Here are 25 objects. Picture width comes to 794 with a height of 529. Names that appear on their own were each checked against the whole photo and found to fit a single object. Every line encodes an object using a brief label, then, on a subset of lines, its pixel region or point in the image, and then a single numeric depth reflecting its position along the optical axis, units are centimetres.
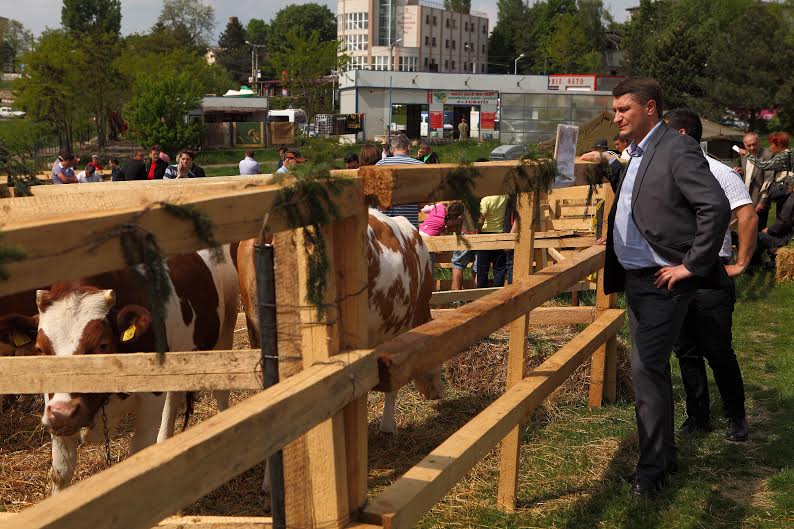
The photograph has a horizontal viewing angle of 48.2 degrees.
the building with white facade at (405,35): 13025
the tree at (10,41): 12406
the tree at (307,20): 15244
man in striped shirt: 811
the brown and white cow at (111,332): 407
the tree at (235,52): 14625
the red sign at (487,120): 6303
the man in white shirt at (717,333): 536
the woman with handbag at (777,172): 1314
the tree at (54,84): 5234
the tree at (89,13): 13125
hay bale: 1234
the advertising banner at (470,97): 6812
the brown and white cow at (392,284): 530
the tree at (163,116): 5094
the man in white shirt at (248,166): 1641
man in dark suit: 415
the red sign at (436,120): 6400
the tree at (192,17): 10966
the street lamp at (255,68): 10980
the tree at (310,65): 8075
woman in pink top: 968
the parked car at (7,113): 8081
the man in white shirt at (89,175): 1694
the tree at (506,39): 14625
